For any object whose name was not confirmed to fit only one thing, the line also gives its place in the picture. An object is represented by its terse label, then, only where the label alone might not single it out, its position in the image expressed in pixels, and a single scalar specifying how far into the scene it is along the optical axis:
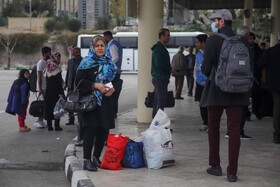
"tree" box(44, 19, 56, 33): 76.12
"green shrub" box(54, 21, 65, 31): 75.69
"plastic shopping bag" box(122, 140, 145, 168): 6.14
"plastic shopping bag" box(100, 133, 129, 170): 6.04
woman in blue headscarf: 5.87
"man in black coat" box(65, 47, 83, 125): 8.58
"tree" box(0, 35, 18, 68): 60.59
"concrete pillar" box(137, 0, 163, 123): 10.38
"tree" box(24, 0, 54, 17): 96.12
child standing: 10.09
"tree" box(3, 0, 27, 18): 93.50
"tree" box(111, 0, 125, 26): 89.38
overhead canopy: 27.92
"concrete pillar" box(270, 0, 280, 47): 18.06
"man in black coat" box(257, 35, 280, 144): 7.69
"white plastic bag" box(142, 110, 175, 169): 6.10
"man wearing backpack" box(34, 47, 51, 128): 10.29
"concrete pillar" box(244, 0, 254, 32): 23.73
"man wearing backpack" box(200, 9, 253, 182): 5.27
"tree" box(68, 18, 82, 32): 75.79
